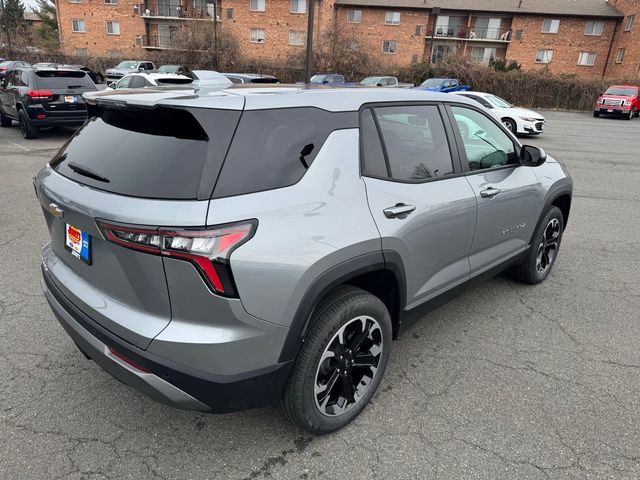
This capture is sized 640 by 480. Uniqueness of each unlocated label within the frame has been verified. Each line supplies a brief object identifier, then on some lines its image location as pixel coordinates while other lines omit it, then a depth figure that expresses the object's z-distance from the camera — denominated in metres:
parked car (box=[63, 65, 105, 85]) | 23.41
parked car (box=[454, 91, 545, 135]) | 15.61
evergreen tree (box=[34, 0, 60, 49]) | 63.09
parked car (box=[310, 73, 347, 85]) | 25.34
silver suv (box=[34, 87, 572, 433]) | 1.82
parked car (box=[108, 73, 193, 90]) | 13.72
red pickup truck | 25.86
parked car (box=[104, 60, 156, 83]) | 27.53
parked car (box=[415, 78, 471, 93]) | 24.11
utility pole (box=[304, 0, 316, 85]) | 15.34
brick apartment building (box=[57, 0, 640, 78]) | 43.16
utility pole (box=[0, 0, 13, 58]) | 42.19
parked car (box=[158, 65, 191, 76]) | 26.08
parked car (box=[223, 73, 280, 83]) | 16.02
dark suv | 10.84
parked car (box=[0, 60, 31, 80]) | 27.35
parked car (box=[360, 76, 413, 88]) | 26.02
